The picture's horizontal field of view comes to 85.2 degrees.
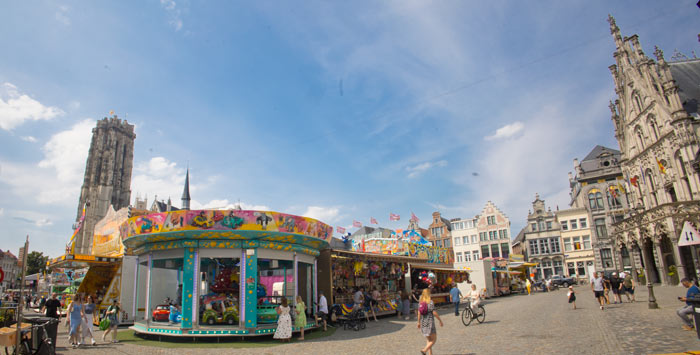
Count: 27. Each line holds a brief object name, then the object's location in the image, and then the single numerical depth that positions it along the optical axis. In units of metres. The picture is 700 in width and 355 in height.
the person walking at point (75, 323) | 12.38
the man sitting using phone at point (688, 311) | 10.35
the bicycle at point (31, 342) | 9.14
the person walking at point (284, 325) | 13.31
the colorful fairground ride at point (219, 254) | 13.72
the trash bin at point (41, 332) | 9.14
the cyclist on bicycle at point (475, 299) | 15.98
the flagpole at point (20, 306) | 7.80
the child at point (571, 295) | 18.05
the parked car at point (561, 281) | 43.92
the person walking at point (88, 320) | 12.70
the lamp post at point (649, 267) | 15.89
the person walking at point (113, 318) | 13.55
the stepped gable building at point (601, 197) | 51.31
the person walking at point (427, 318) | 8.96
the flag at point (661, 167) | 32.50
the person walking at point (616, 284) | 20.12
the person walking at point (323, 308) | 16.22
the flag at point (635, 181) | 36.56
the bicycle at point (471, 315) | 15.79
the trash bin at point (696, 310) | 8.94
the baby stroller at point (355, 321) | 16.05
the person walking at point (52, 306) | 14.05
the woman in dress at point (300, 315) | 14.23
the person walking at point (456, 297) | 19.22
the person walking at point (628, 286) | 20.48
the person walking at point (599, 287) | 18.17
